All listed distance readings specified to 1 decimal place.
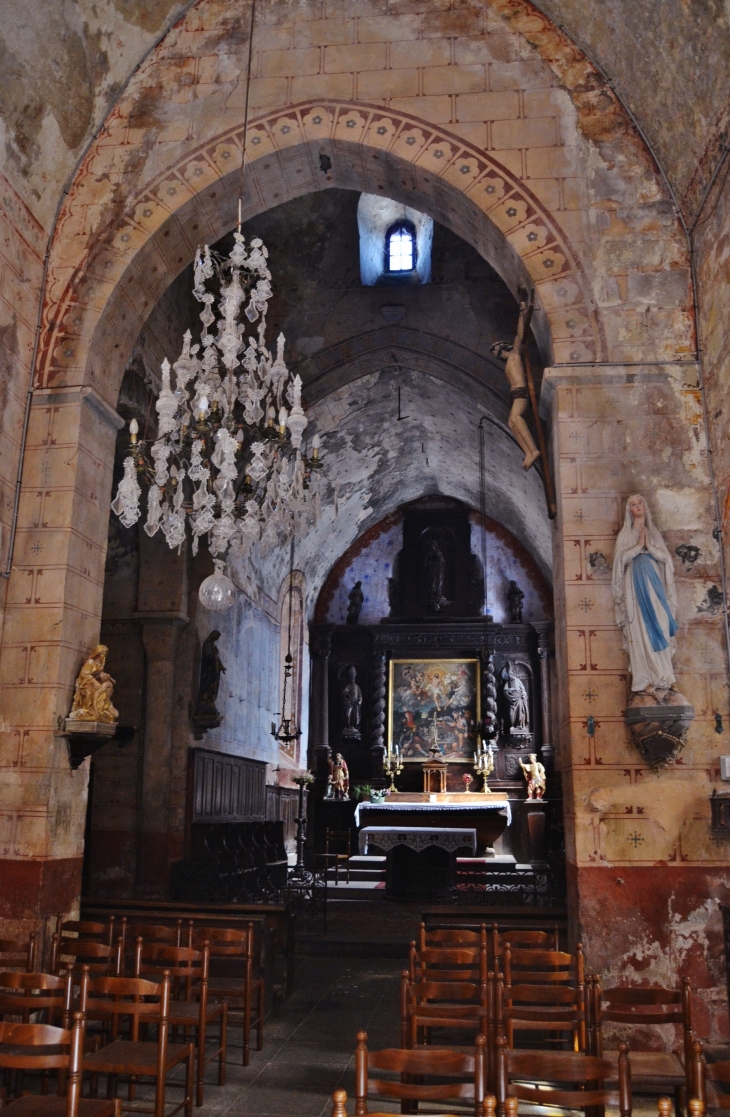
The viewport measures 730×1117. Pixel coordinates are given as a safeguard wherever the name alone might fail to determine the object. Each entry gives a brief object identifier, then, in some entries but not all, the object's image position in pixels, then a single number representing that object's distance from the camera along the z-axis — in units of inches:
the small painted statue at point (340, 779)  780.6
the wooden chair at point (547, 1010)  185.3
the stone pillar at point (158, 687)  504.7
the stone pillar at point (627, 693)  280.5
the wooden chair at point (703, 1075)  127.4
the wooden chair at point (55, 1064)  144.3
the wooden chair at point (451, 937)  261.1
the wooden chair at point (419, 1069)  131.3
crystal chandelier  276.5
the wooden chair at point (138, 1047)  175.8
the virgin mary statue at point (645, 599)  289.3
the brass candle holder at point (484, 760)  748.3
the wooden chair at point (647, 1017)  187.3
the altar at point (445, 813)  574.2
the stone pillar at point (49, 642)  312.0
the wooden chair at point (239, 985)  258.1
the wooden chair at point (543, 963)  213.0
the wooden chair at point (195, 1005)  217.3
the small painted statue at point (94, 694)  322.7
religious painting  808.3
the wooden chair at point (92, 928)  268.5
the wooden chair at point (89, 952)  234.7
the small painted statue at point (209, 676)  532.1
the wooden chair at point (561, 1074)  129.2
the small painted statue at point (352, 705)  817.5
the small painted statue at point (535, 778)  758.5
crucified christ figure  347.3
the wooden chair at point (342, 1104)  110.3
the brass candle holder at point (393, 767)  791.7
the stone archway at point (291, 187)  340.8
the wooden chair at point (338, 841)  716.7
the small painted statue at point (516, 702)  791.7
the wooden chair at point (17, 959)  239.9
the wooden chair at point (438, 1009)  177.0
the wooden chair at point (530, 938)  253.6
